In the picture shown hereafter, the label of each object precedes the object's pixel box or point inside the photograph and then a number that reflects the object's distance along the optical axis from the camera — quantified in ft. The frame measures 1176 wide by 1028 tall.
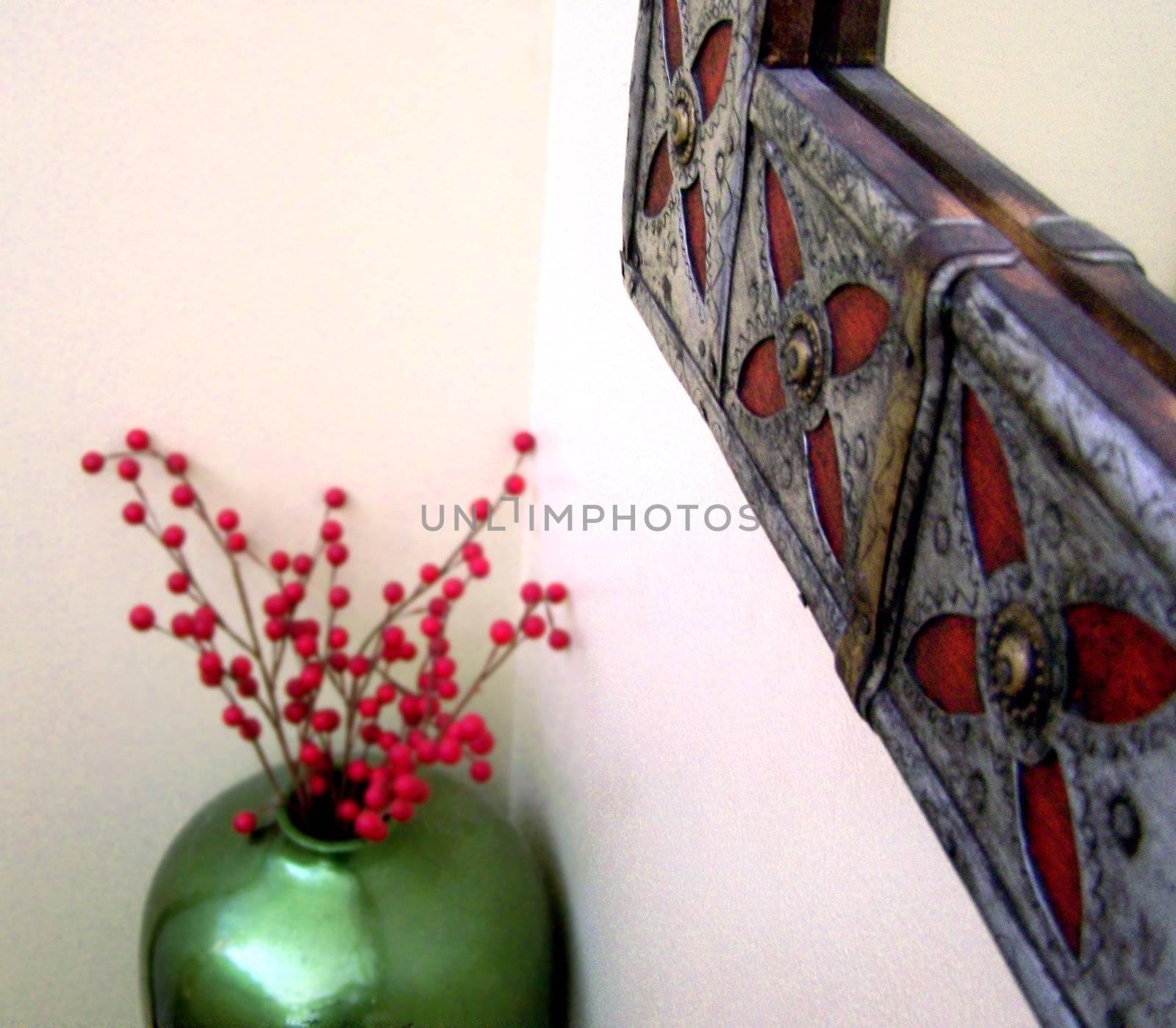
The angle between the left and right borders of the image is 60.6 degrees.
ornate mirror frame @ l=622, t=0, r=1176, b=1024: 0.55
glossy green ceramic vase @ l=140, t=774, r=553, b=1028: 2.20
